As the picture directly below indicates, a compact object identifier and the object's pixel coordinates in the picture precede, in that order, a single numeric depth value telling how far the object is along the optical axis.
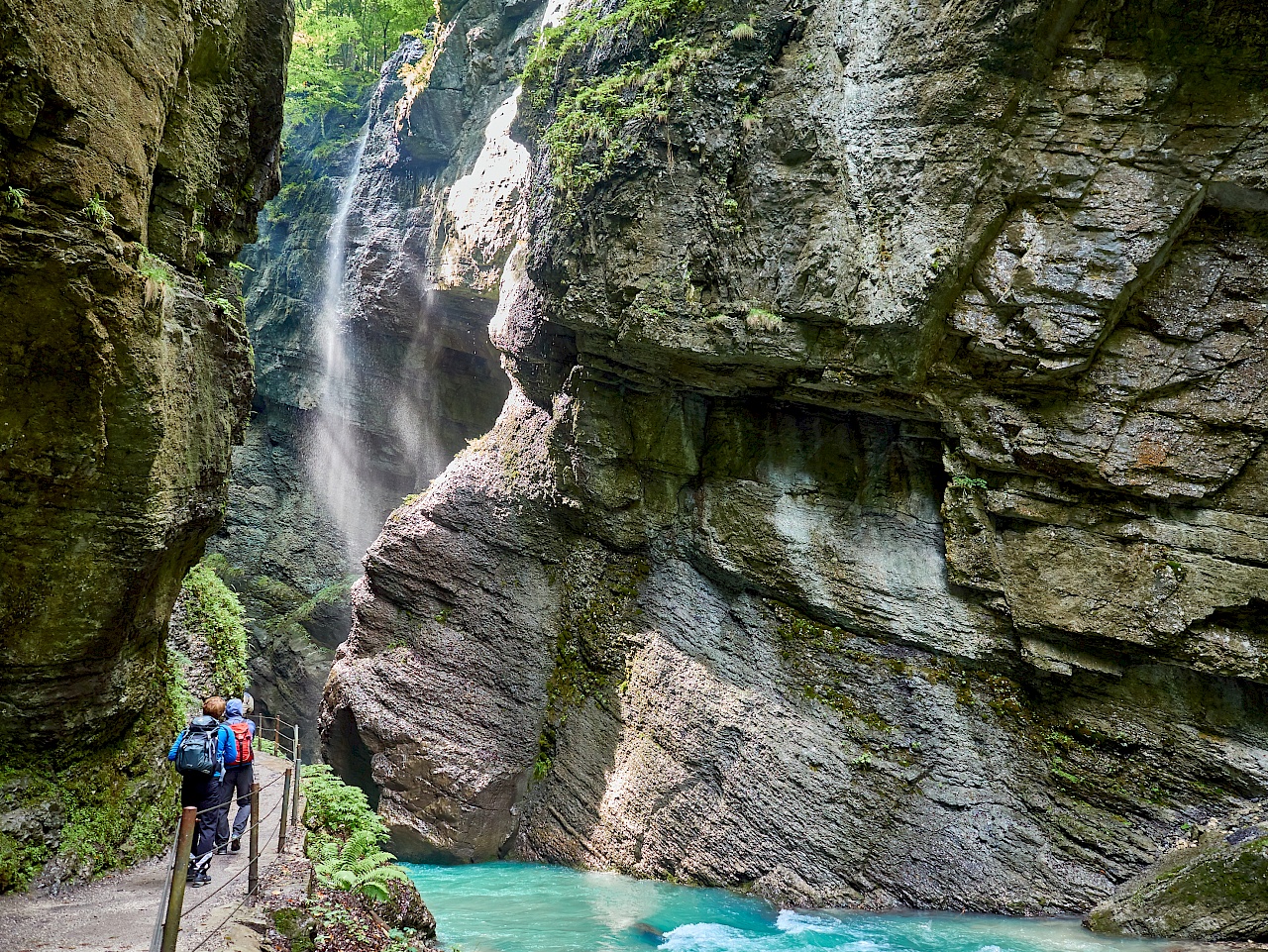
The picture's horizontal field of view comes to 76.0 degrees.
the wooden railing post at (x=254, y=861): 5.63
